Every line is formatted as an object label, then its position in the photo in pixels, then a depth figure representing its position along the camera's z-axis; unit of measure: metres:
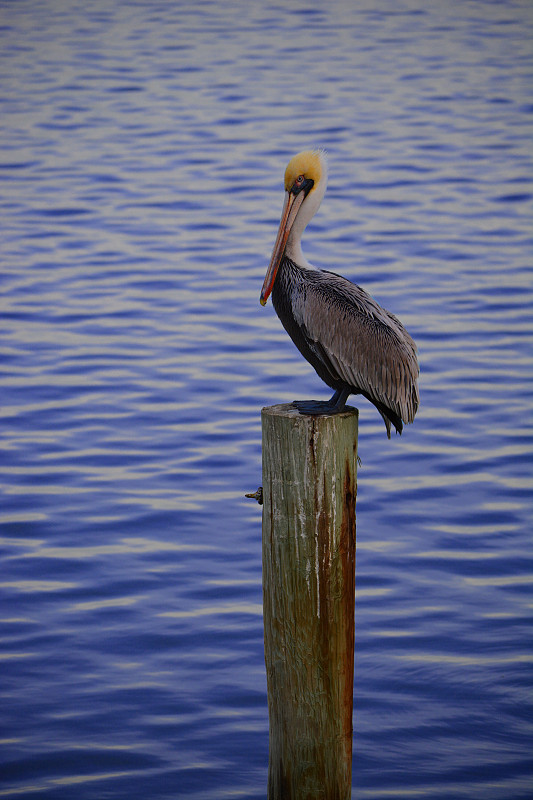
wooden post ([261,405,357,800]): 7.87
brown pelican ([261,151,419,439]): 9.34
